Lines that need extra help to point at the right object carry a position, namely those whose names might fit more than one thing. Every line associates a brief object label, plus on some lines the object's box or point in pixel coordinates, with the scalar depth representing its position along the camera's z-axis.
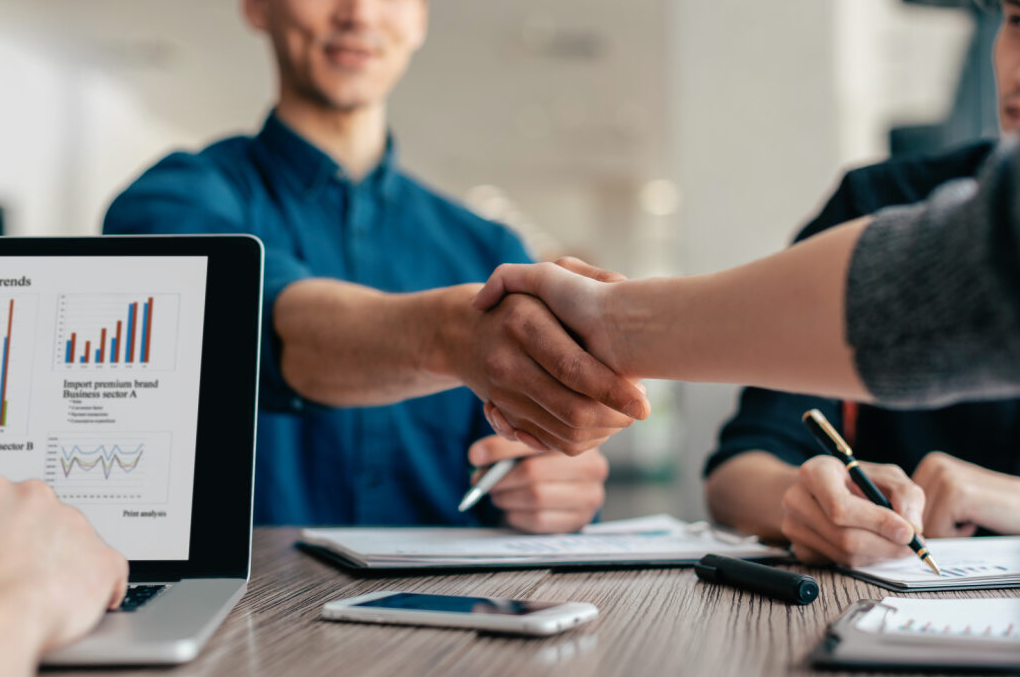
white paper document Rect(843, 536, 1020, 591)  0.73
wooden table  0.51
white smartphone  0.57
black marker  0.67
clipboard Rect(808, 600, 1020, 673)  0.49
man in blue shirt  0.98
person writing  0.82
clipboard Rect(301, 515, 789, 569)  0.81
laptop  0.68
